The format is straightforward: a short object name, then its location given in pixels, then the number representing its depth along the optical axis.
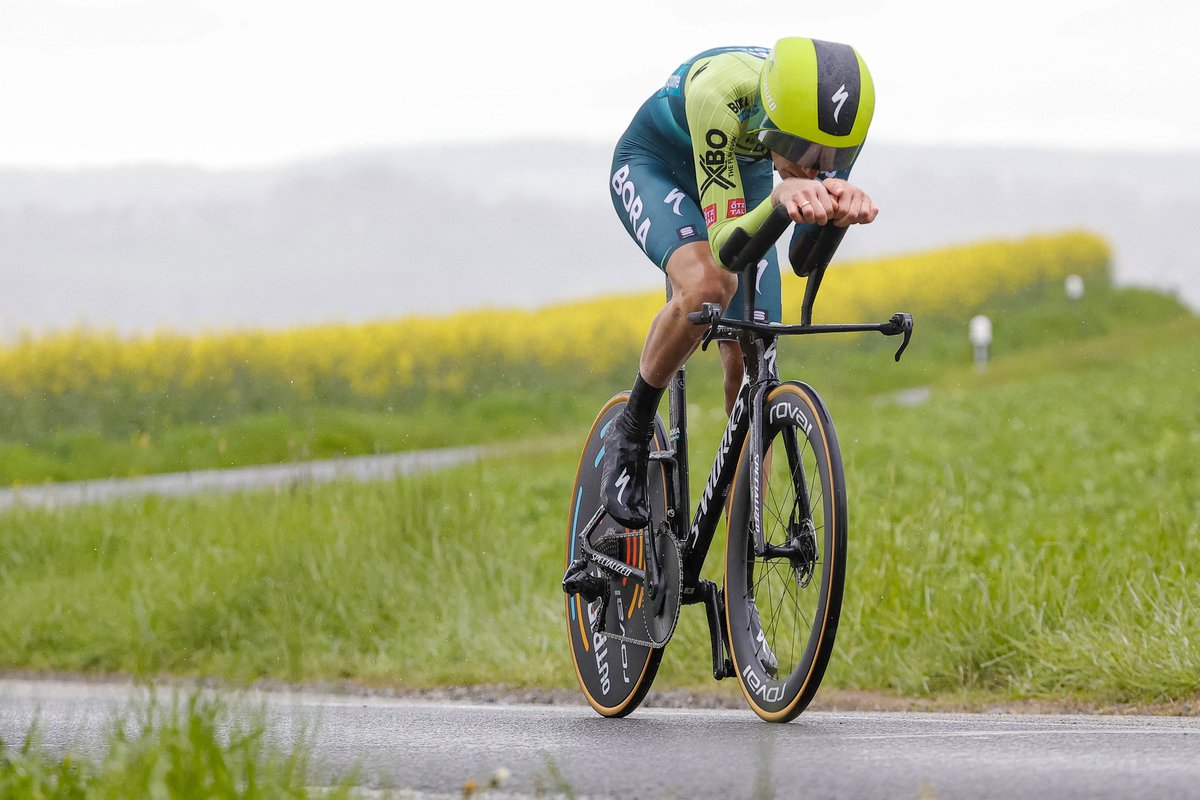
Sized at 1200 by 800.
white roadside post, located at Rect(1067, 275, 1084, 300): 74.75
